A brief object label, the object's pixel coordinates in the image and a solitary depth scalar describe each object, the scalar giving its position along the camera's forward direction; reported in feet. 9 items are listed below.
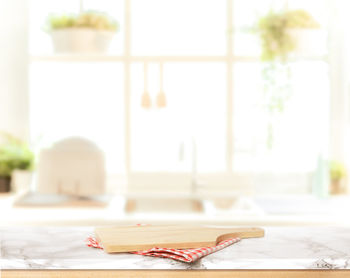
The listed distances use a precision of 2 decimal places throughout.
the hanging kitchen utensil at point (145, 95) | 10.67
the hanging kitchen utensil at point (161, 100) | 10.76
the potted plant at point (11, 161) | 10.34
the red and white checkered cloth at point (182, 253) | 3.69
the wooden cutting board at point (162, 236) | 3.91
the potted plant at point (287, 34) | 10.09
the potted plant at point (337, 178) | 10.45
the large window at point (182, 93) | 10.95
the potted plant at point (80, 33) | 9.95
